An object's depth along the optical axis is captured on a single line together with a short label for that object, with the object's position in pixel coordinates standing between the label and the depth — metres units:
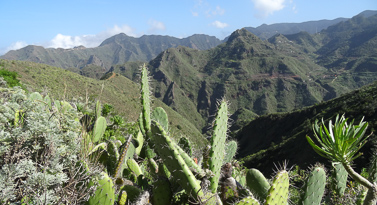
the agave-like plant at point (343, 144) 0.93
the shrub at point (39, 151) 1.63
